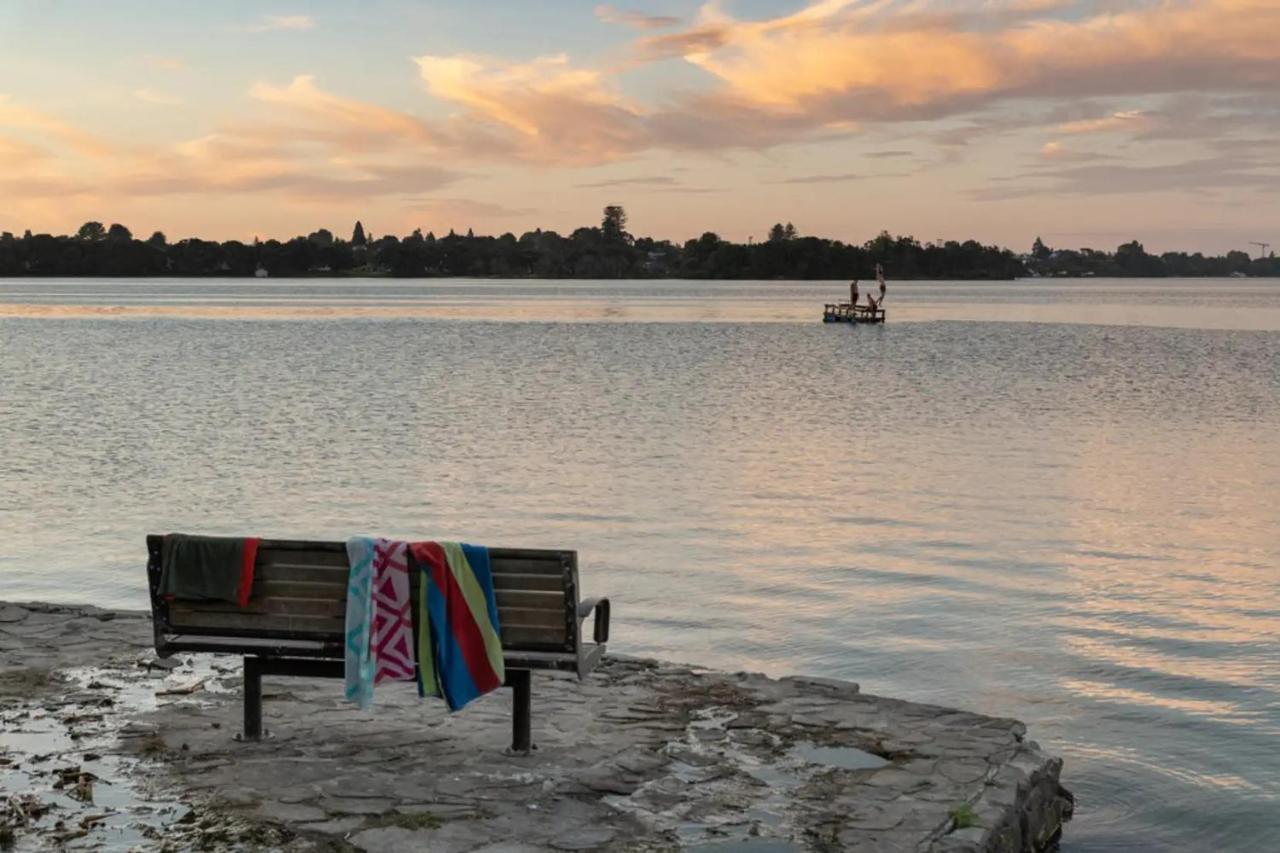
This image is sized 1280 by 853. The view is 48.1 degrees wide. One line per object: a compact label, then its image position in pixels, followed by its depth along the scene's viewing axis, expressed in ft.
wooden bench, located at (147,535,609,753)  23.31
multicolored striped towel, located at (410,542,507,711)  23.26
